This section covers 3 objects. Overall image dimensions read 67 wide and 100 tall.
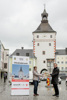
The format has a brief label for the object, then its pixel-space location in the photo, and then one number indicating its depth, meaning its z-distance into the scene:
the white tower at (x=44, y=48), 70.19
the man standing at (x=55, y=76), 13.39
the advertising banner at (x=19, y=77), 13.59
